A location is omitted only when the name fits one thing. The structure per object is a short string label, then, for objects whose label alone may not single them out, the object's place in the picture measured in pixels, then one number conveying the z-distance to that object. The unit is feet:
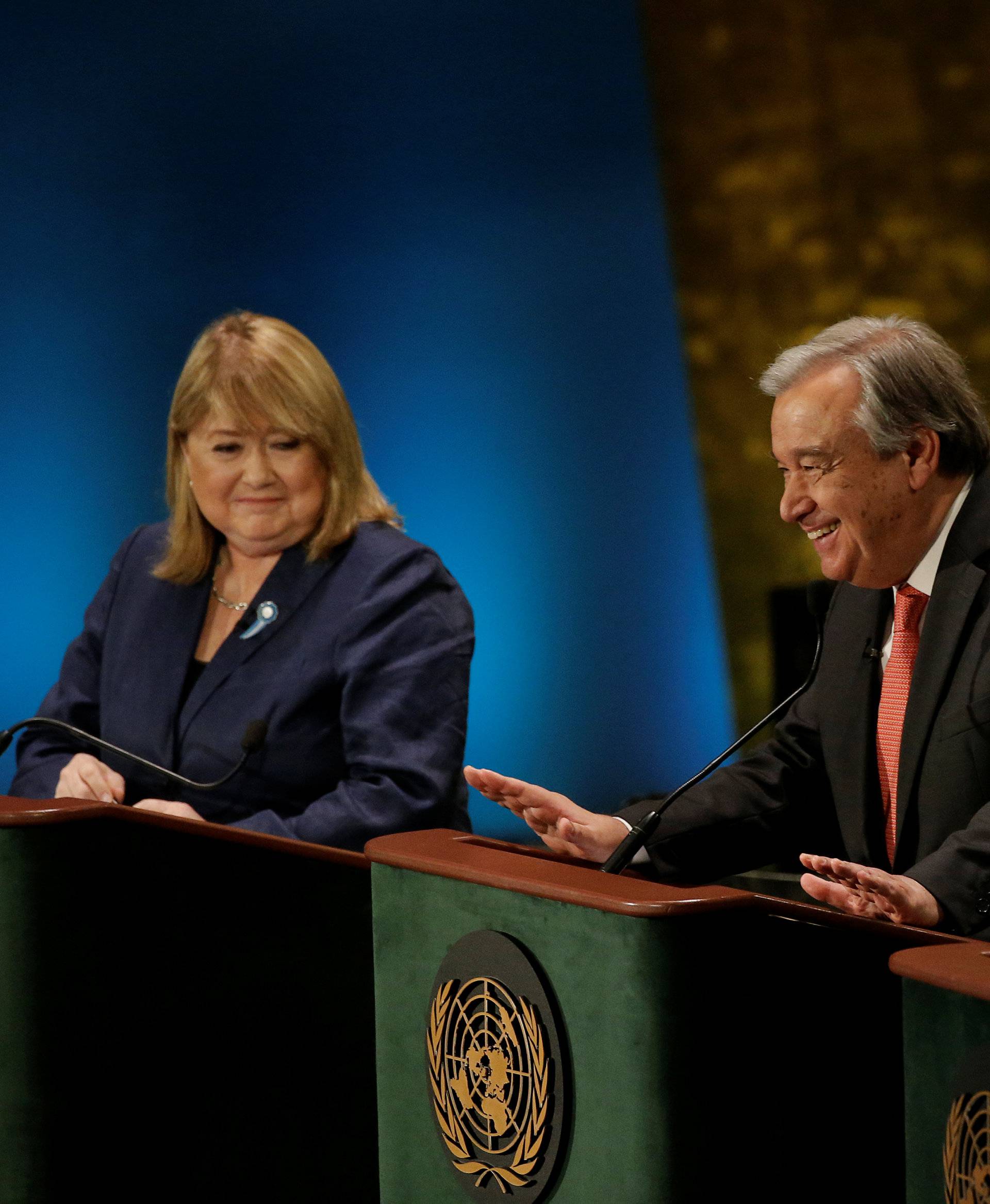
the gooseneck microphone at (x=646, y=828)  27.71
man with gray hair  28.57
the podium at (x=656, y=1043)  27.10
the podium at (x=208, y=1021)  28.53
